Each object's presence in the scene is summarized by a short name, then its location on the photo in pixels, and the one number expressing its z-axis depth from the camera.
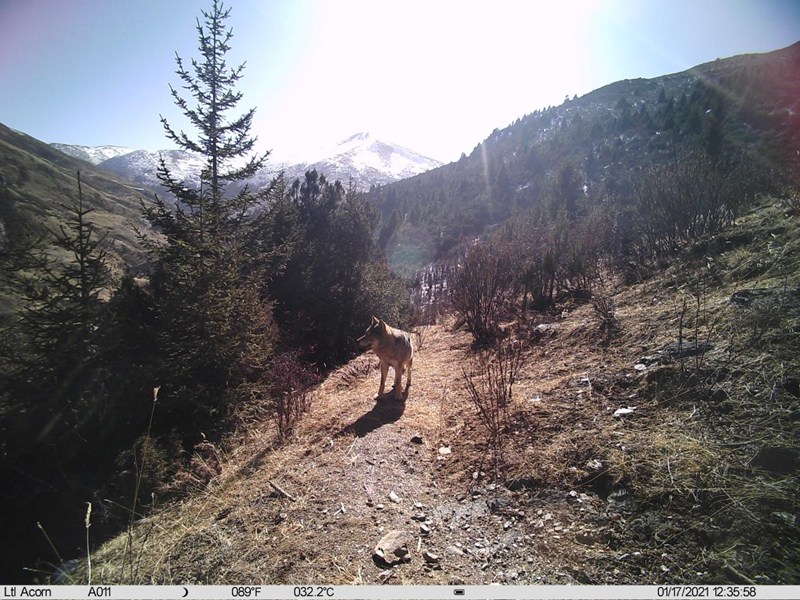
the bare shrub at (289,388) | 5.88
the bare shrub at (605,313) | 5.98
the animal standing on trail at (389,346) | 6.04
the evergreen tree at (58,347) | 5.66
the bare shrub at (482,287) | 8.62
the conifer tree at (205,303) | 6.54
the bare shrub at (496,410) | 3.75
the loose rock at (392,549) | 2.53
